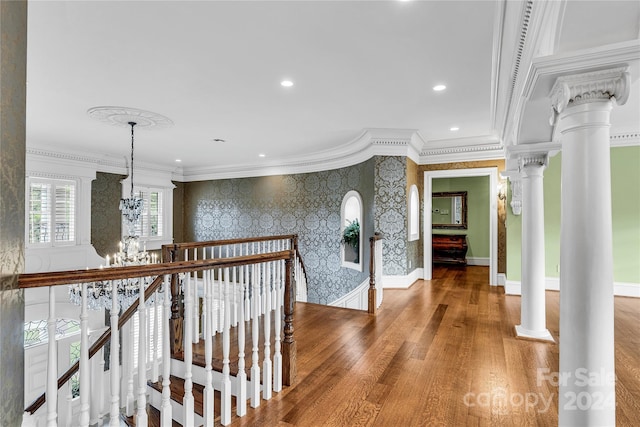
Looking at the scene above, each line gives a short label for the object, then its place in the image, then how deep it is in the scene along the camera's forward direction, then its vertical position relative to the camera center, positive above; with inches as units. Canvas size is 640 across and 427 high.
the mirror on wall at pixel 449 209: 348.5 +11.0
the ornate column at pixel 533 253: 135.5 -14.7
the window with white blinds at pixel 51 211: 238.7 +6.5
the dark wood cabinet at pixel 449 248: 334.3 -30.6
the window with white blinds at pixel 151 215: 313.6 +4.8
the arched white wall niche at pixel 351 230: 238.2 -7.9
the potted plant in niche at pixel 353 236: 241.0 -12.7
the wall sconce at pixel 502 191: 230.4 +20.4
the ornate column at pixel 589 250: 63.4 -6.1
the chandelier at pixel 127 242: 144.3 -12.7
